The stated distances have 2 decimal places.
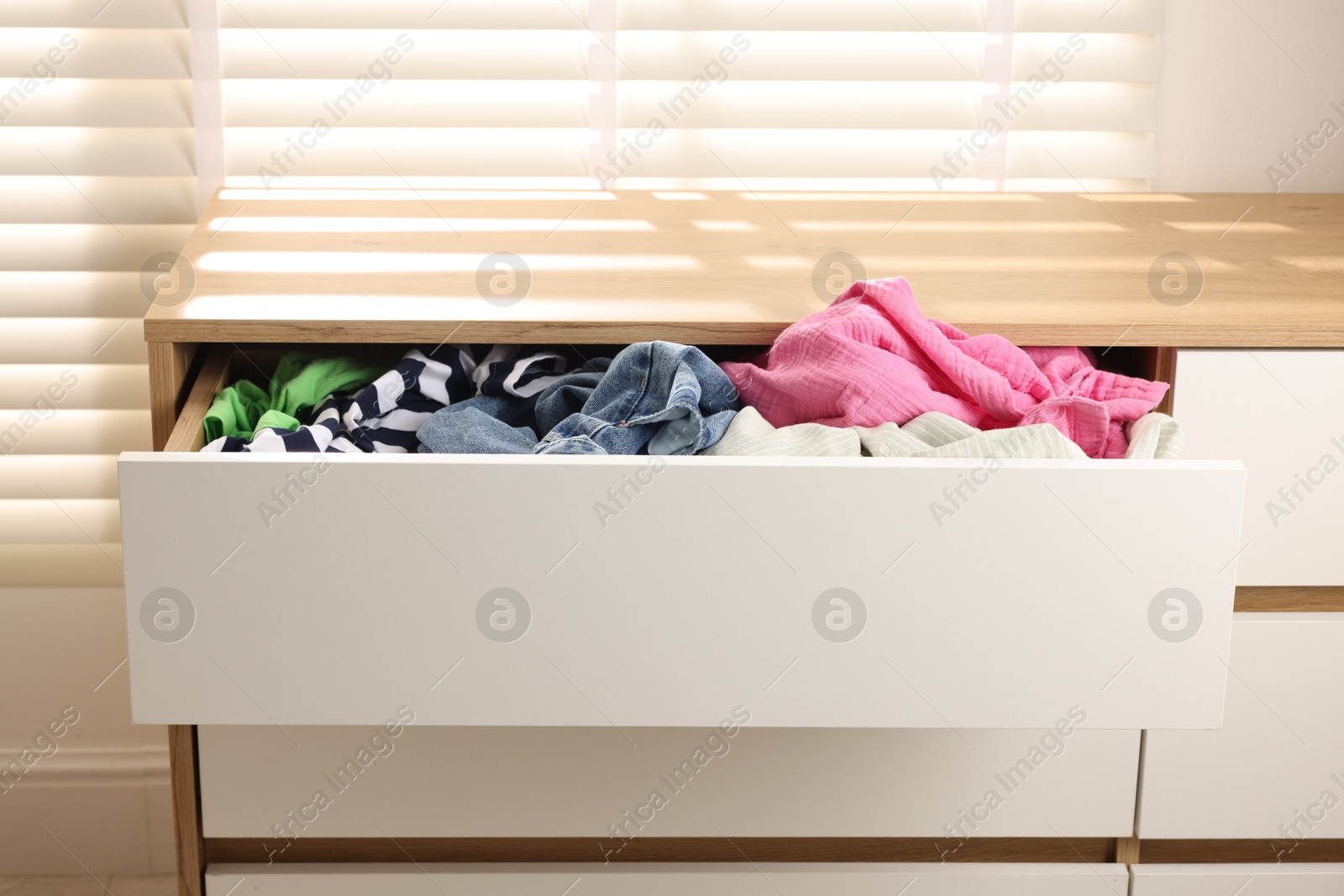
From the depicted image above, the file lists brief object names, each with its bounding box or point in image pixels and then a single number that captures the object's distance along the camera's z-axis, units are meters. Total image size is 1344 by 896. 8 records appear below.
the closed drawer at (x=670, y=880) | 1.10
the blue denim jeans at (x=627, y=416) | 0.96
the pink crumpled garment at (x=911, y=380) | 0.97
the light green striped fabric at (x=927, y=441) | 0.90
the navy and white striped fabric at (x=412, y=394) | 1.02
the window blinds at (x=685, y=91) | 1.46
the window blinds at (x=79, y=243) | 1.44
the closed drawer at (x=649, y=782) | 1.07
